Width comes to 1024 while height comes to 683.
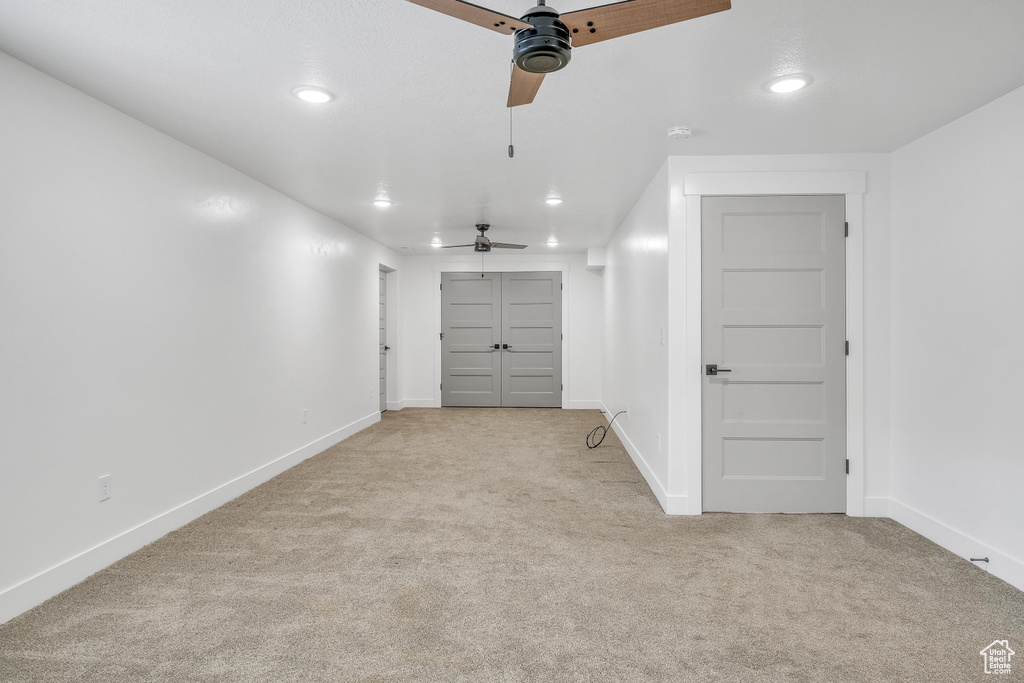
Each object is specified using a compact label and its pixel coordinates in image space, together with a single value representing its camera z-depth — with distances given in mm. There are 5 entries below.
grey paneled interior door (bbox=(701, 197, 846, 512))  3551
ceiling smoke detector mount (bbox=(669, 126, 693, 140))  3043
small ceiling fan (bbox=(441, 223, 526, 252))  5813
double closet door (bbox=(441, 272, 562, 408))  8266
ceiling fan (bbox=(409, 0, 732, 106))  1437
